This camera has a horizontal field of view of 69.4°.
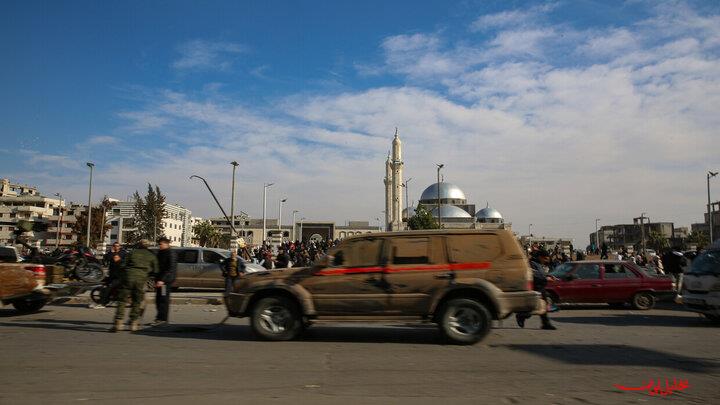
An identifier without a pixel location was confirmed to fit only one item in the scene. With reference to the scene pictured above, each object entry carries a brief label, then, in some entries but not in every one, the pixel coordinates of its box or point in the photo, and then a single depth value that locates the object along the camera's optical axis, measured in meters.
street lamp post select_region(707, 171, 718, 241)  44.59
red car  13.47
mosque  87.56
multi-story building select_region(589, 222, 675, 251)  112.44
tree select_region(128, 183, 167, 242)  63.00
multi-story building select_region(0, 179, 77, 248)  84.94
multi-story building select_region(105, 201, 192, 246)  89.38
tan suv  7.65
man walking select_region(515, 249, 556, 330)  9.29
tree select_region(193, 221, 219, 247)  92.38
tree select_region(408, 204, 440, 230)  52.23
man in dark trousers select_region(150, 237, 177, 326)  9.48
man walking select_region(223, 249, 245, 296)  13.65
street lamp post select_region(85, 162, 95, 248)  44.78
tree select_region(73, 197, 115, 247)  67.07
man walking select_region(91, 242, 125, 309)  10.94
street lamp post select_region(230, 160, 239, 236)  40.09
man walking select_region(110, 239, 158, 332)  8.84
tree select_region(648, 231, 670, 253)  94.12
